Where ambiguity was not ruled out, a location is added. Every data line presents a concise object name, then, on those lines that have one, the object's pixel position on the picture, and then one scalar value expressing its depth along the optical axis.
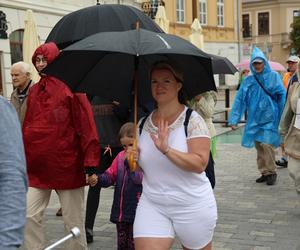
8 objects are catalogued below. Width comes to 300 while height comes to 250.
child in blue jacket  4.23
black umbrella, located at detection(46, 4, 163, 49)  5.61
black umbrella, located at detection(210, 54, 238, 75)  5.01
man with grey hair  5.09
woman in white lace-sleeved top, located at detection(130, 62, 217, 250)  3.14
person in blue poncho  7.87
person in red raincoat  4.07
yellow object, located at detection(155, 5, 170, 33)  12.41
